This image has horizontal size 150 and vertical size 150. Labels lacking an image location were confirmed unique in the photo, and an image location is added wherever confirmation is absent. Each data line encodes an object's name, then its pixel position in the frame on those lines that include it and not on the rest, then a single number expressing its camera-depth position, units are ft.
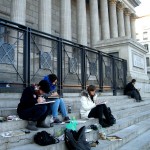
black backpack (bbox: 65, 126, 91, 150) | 14.55
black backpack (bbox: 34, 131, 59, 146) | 14.14
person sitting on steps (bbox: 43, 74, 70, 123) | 19.26
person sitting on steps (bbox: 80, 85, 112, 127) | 21.62
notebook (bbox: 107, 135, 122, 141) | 18.56
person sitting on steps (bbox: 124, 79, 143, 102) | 38.75
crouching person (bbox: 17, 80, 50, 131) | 16.39
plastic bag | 16.79
